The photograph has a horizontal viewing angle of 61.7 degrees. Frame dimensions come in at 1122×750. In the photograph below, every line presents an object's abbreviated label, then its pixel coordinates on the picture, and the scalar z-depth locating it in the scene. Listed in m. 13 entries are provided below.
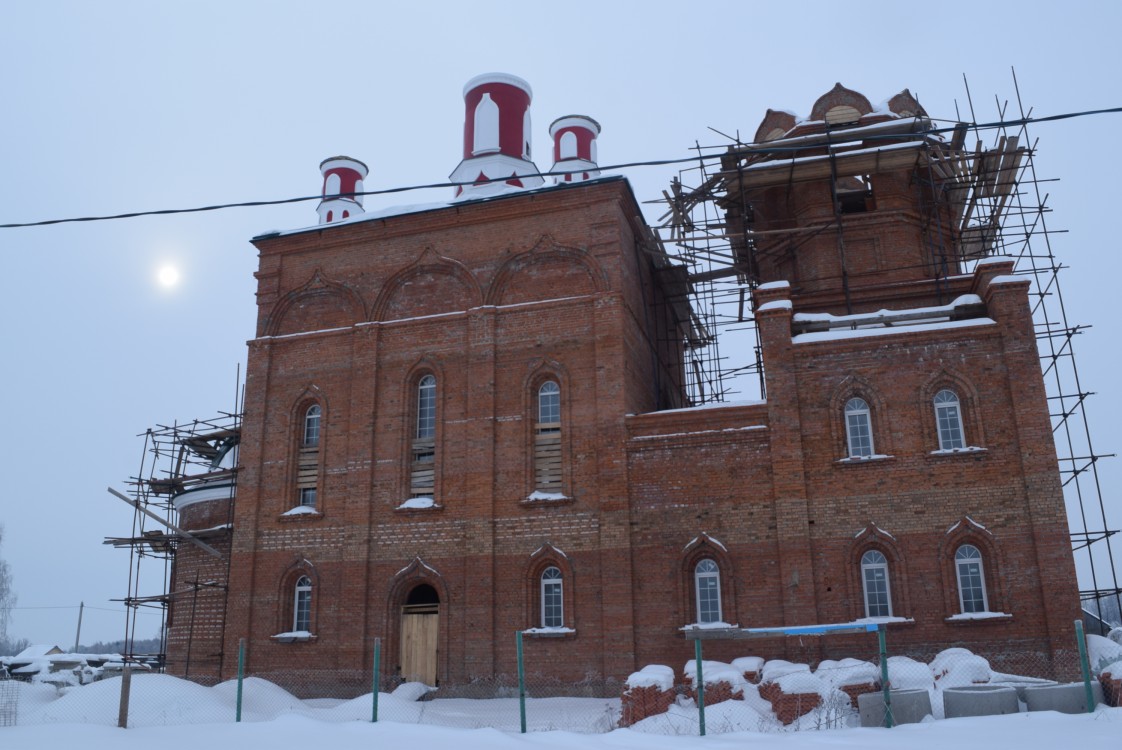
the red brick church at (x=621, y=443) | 16.95
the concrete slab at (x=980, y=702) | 11.61
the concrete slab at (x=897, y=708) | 11.59
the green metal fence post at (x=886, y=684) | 11.34
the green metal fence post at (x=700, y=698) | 11.46
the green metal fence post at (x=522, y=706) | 11.99
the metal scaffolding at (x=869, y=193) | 20.69
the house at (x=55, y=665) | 27.53
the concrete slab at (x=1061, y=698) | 11.57
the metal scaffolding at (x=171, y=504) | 21.80
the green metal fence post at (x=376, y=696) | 13.01
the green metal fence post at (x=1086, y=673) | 11.12
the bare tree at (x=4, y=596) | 67.56
